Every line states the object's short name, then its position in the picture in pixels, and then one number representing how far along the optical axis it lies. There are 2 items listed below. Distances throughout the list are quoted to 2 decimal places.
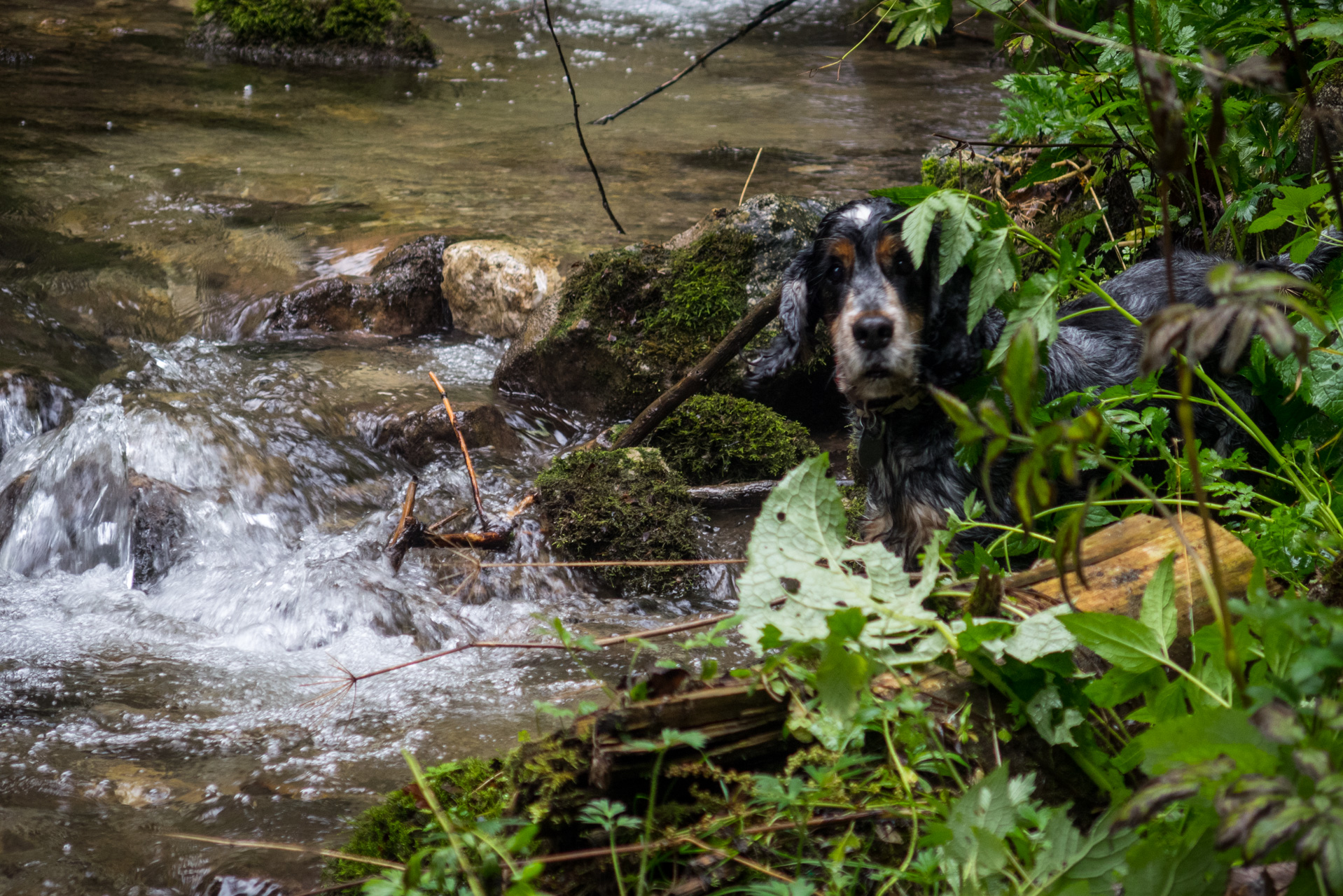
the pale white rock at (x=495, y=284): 7.86
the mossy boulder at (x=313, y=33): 16.23
